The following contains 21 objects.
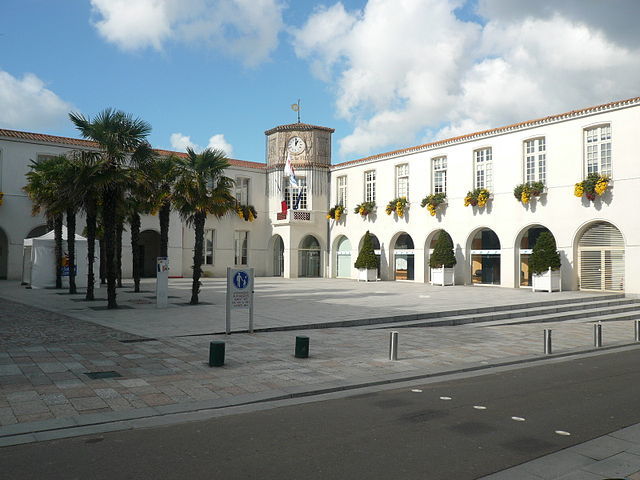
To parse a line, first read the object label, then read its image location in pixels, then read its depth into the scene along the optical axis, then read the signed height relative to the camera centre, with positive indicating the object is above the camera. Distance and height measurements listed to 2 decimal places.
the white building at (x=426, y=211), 24.50 +2.53
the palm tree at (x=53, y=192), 20.55 +2.47
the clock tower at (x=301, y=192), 38.06 +4.35
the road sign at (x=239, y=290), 12.95 -0.85
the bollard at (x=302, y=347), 10.20 -1.69
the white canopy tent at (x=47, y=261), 25.23 -0.36
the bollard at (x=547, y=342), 11.54 -1.78
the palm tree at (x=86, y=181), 16.75 +2.18
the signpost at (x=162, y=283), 17.88 -0.94
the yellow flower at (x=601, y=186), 23.73 +2.96
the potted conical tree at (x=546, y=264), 24.97 -0.38
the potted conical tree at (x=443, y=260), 29.66 -0.25
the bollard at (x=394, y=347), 10.36 -1.71
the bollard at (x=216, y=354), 9.27 -1.66
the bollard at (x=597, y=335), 12.62 -1.79
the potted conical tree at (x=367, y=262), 34.00 -0.43
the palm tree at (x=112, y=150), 17.09 +3.20
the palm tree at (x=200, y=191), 18.95 +2.15
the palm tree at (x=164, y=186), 19.64 +2.54
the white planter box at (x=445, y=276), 29.79 -1.10
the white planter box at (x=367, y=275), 34.28 -1.23
